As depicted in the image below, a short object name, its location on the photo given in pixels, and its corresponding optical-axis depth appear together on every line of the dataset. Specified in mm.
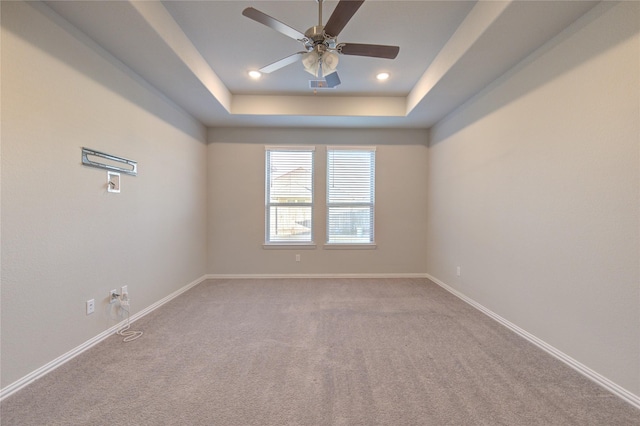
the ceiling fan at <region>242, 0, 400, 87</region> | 1671
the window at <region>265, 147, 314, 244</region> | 4312
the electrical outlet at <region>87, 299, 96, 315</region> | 2080
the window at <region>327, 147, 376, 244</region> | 4336
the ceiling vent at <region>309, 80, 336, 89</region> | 2584
